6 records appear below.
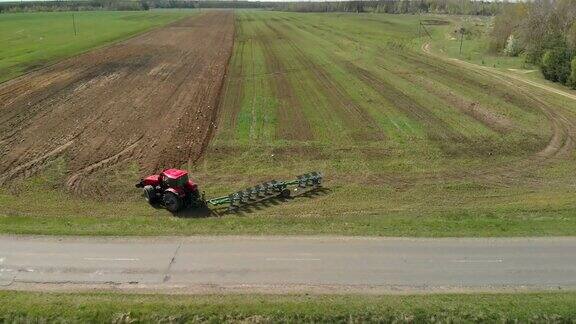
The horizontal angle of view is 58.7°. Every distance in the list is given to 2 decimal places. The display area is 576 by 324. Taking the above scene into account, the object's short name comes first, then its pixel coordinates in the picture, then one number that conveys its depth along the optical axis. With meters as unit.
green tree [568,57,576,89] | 57.56
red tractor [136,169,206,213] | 27.84
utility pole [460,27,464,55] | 99.88
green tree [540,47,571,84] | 60.37
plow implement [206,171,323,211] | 28.75
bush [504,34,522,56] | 80.70
